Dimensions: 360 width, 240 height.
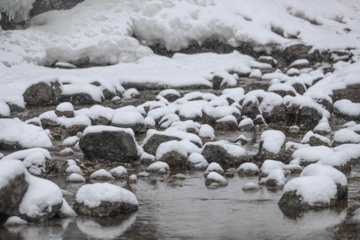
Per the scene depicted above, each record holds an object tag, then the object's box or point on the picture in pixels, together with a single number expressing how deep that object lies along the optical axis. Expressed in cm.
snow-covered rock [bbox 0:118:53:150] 1098
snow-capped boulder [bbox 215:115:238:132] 1397
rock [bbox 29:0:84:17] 2787
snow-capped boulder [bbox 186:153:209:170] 936
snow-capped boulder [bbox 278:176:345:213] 649
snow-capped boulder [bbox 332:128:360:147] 1107
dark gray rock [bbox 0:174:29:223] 571
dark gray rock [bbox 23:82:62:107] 1666
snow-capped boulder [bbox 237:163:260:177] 887
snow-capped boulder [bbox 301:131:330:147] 1107
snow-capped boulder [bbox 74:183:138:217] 623
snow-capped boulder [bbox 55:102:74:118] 1463
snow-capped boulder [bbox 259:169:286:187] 791
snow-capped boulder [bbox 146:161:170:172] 907
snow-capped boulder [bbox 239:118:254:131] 1412
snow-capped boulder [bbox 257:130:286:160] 976
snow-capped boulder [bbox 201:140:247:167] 959
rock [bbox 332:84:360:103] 1670
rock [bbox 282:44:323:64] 2759
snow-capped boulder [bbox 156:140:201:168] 948
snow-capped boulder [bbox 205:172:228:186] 809
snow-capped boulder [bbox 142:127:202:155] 1035
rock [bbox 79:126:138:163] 975
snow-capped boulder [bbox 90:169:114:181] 847
